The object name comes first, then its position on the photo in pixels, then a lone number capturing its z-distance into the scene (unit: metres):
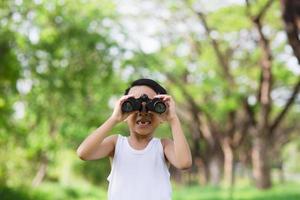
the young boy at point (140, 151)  3.20
